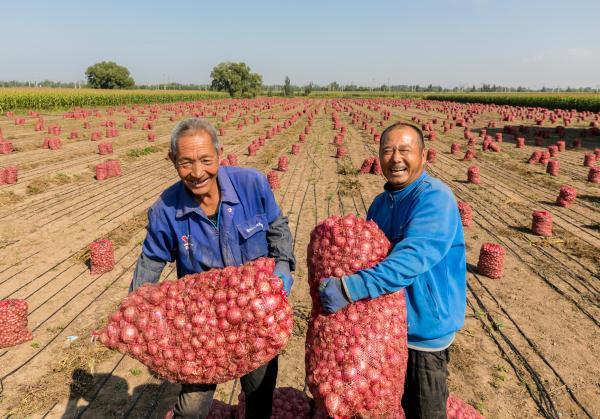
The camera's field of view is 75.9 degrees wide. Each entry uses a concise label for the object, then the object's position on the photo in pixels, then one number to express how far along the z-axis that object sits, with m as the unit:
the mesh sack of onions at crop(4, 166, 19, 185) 13.93
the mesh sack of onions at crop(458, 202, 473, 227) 11.09
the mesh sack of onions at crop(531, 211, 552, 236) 10.39
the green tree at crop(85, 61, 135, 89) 107.69
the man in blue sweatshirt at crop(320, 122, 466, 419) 2.40
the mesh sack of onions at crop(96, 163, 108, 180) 15.55
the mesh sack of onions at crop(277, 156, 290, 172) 17.75
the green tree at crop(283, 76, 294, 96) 128.25
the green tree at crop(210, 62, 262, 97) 122.25
